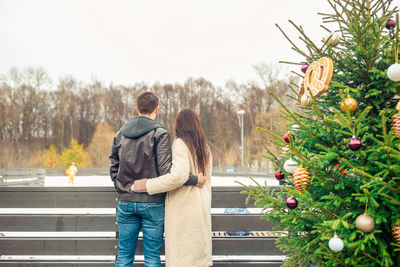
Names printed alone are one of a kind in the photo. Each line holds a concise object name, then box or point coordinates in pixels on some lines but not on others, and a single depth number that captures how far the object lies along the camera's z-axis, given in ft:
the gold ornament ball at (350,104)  5.39
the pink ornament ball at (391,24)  6.18
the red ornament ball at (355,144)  4.90
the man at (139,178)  7.87
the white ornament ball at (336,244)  5.02
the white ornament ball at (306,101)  6.49
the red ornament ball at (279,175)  7.21
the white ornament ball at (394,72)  5.05
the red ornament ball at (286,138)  6.75
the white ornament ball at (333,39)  6.35
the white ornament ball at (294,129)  6.86
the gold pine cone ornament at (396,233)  4.98
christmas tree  5.07
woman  7.97
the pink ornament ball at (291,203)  6.06
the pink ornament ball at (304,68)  7.19
